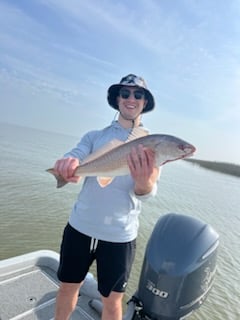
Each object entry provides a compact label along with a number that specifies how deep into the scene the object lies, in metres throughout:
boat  1.97
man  1.85
